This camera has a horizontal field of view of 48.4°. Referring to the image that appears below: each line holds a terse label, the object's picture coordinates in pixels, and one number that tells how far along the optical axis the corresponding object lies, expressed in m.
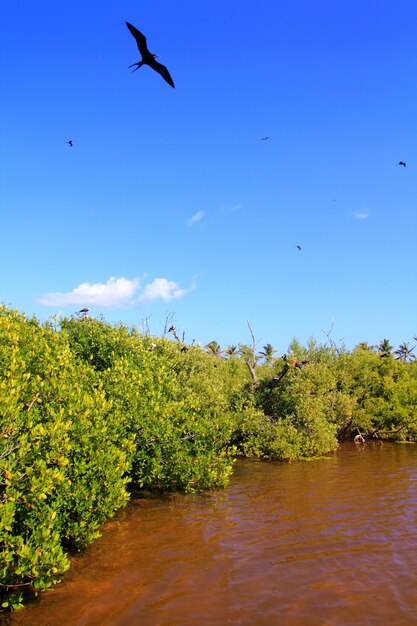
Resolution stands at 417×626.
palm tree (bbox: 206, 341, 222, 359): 75.25
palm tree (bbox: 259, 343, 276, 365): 76.82
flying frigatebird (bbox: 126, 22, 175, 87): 7.12
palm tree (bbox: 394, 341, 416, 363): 81.94
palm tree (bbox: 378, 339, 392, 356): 75.41
